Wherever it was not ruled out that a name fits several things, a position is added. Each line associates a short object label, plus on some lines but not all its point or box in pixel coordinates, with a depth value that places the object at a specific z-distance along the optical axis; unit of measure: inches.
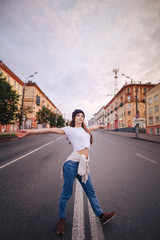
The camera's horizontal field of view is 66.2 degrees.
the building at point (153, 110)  1058.7
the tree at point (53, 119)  1881.2
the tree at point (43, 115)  1733.9
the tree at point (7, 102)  569.1
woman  73.3
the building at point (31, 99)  1712.6
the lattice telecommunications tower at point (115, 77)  2847.0
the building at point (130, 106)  1742.1
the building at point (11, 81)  1033.3
